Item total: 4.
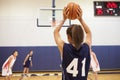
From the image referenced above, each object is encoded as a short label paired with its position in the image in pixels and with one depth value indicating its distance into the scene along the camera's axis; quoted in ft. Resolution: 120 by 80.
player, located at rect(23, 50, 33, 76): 37.75
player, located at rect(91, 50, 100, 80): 28.60
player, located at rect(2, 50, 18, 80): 28.71
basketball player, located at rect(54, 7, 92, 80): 6.20
